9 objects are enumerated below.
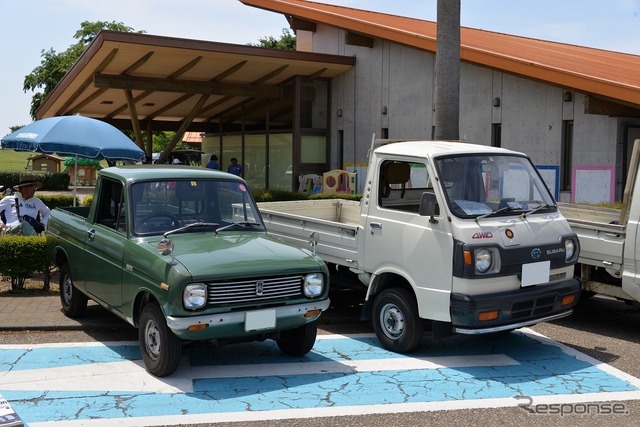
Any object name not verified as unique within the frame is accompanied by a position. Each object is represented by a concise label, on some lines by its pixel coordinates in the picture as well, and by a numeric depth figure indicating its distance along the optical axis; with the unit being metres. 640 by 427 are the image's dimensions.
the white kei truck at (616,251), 7.39
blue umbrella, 10.77
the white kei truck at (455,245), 6.46
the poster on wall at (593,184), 14.76
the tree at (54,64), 53.03
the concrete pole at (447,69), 12.27
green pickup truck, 5.80
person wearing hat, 10.88
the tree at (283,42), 58.15
